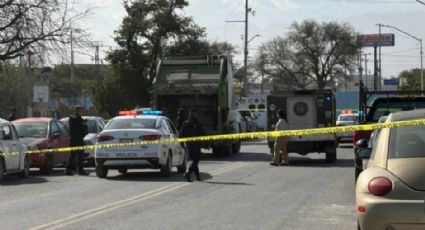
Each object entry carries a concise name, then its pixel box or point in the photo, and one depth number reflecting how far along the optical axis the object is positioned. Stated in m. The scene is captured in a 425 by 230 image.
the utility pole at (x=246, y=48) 62.74
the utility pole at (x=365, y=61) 114.93
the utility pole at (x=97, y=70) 74.03
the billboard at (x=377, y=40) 113.13
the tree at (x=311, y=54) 86.00
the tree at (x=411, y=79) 100.31
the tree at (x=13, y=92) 61.32
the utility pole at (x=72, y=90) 72.39
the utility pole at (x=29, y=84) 28.19
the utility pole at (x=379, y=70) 108.84
